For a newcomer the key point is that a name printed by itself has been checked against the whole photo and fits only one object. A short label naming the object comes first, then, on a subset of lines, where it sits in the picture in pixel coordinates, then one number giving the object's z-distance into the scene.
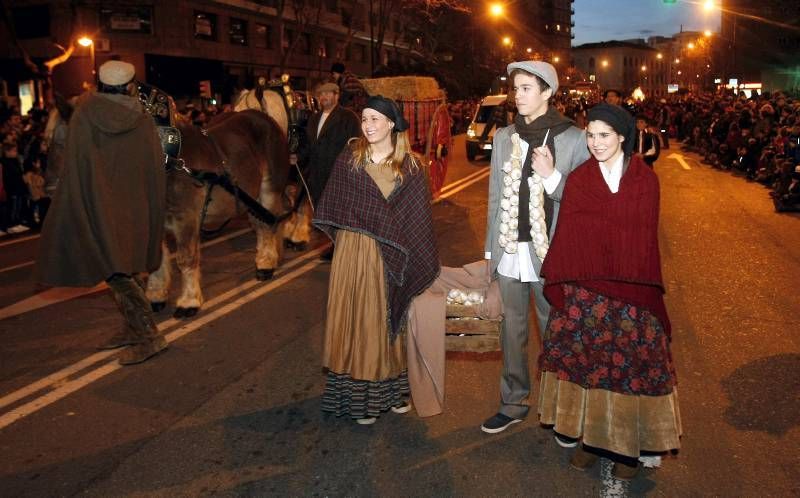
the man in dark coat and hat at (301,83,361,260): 8.16
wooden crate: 4.52
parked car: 22.06
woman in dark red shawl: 3.60
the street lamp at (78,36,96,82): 26.59
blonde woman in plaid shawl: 4.34
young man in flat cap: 4.05
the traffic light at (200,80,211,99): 25.16
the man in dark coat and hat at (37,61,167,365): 5.21
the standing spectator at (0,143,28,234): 12.03
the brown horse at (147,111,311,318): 6.82
